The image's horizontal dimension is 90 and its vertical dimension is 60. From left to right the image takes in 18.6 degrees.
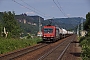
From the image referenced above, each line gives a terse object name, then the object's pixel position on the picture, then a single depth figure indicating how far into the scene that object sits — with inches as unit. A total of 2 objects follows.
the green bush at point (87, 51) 751.0
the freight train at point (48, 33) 1892.2
